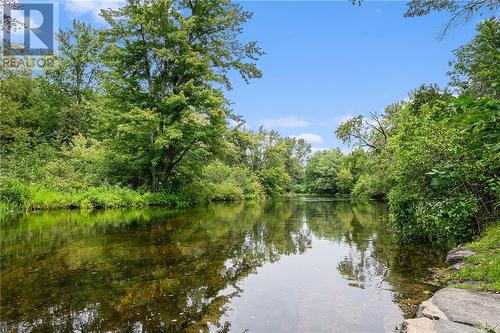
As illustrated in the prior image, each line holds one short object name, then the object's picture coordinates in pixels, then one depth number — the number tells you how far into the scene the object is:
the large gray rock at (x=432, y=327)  3.47
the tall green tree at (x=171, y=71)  22.39
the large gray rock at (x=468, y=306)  3.70
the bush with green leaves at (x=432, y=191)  8.48
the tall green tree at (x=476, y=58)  16.12
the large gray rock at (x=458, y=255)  6.92
